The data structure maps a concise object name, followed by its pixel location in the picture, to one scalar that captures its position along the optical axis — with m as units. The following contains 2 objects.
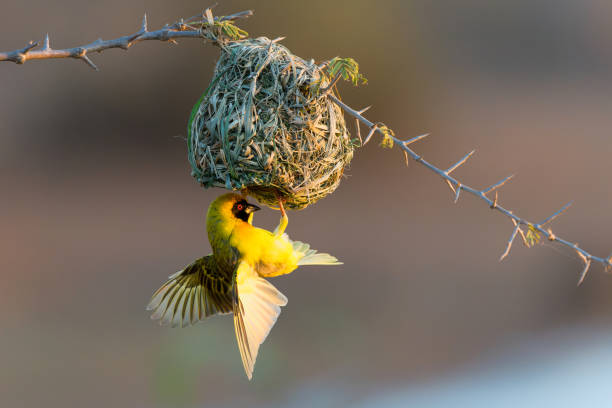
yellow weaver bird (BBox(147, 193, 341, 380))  6.37
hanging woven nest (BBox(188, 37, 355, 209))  6.35
